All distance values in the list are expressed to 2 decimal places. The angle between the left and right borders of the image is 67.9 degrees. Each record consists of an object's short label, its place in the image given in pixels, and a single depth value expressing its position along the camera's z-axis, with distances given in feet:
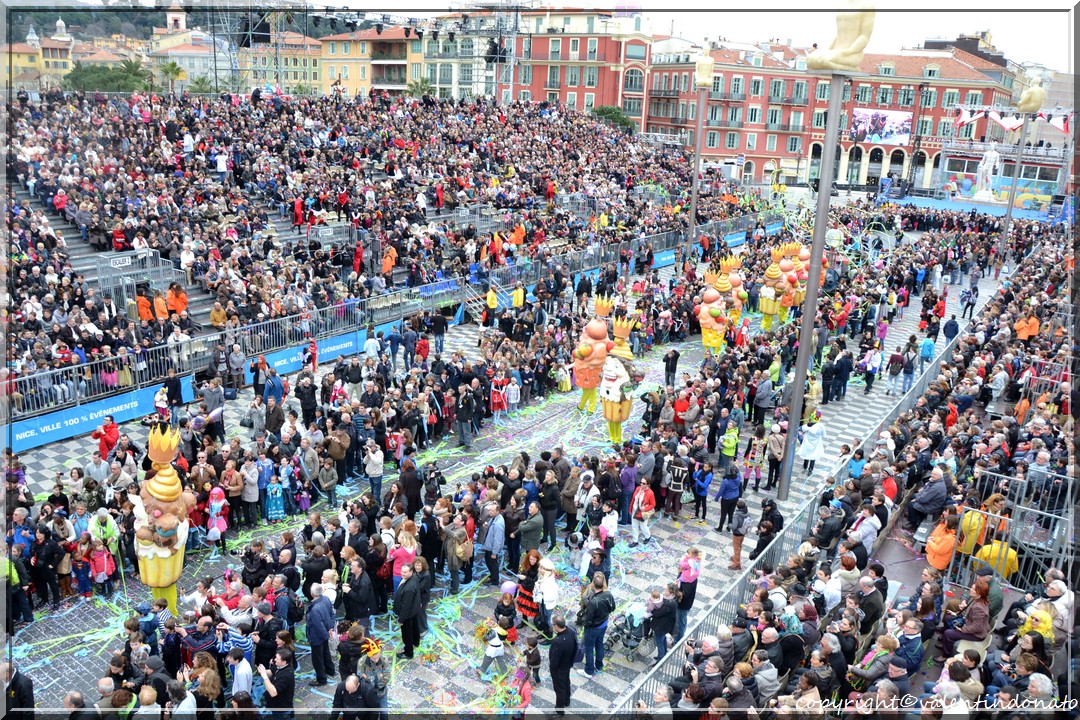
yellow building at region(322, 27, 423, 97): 247.09
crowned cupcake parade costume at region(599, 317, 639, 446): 51.16
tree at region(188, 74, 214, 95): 180.55
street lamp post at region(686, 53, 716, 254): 76.74
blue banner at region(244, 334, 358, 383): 63.98
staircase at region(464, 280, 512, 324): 80.84
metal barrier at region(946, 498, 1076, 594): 32.96
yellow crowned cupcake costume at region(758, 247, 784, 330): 73.46
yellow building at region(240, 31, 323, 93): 211.29
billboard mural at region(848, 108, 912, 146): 207.21
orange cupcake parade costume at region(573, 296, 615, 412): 53.36
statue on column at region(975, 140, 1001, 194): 191.62
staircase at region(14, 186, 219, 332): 65.87
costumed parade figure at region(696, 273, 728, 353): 66.33
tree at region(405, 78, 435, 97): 219.28
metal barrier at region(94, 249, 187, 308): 62.69
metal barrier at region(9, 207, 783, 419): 50.98
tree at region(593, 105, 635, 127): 205.77
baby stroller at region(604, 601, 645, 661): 33.99
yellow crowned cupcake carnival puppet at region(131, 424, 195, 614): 33.30
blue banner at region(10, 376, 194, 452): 50.14
